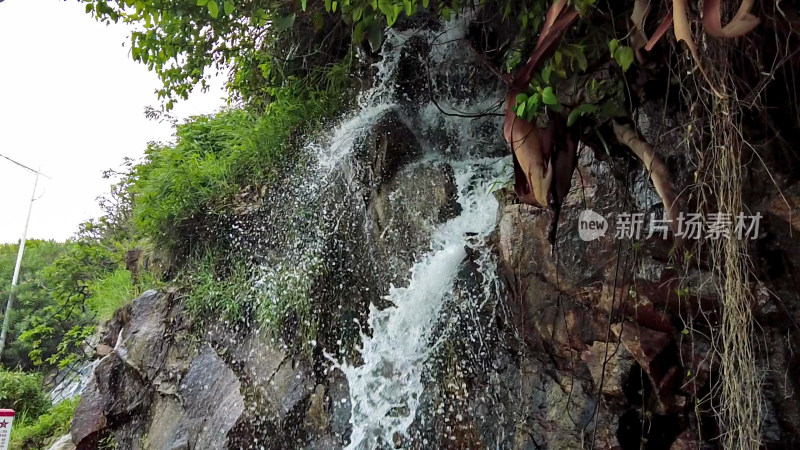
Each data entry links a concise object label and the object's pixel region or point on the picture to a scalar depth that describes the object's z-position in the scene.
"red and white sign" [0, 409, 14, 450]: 3.23
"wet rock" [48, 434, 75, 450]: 4.52
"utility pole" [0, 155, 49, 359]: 8.97
